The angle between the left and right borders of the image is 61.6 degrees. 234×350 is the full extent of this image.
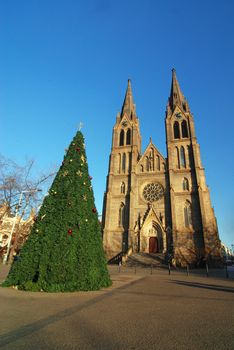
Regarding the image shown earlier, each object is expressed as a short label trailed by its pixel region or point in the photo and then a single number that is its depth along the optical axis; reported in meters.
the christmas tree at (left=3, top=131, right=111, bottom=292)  6.68
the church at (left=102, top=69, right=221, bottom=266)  27.61
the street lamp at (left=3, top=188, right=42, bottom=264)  18.97
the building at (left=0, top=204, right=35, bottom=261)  18.62
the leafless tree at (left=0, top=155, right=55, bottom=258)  18.20
